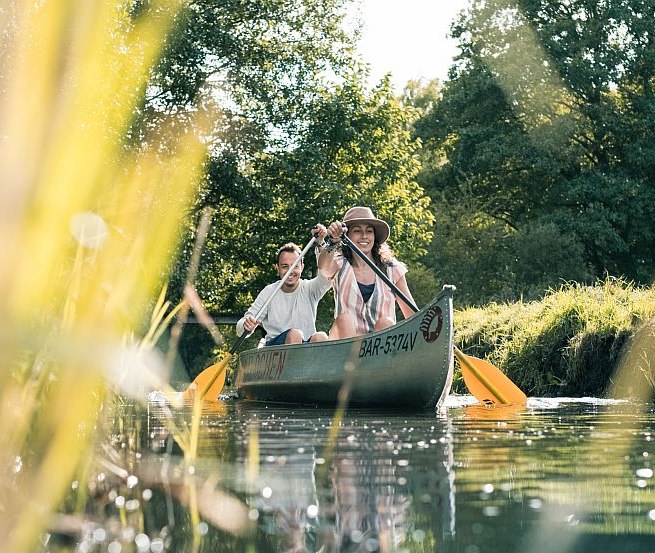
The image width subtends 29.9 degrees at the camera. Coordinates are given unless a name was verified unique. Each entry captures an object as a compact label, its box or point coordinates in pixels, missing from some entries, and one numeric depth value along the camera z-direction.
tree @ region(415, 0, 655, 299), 33.84
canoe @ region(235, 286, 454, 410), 9.22
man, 11.20
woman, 10.14
